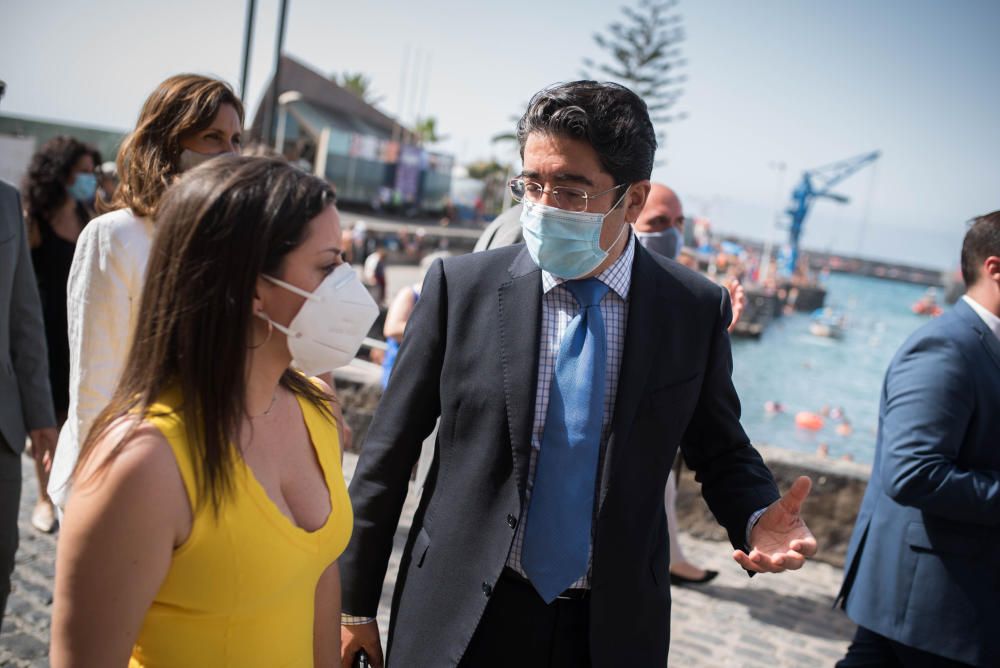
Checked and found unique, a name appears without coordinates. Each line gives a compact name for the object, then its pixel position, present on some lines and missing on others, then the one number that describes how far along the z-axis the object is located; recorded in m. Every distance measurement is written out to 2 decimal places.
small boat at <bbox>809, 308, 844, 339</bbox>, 68.94
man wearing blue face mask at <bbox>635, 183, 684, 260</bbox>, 4.52
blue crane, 83.50
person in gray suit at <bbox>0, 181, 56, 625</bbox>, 2.97
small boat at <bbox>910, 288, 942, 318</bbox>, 80.66
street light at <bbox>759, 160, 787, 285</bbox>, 77.69
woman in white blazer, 2.46
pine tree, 39.19
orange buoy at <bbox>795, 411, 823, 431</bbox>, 31.44
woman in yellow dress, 1.48
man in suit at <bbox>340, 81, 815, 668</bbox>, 2.09
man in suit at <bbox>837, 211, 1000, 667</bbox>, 2.89
